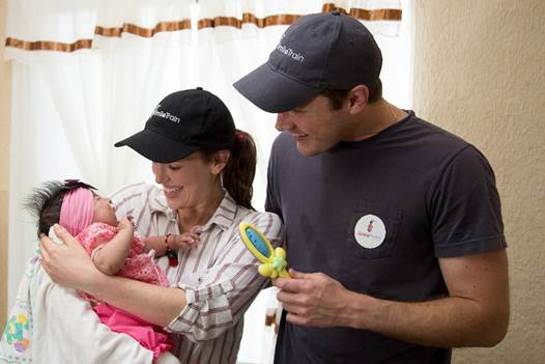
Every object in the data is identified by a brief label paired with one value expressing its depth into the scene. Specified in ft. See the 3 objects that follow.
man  3.58
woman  3.78
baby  3.88
